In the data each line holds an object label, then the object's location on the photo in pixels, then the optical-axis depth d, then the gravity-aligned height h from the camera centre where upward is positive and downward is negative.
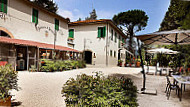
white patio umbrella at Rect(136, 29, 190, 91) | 5.06 +0.91
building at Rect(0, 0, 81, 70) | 8.91 +2.38
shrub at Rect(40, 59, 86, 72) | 9.81 -0.81
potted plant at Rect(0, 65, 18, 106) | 2.51 -0.57
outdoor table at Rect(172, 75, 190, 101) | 3.92 -0.77
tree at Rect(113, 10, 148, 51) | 26.02 +8.10
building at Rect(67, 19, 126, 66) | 16.42 +2.52
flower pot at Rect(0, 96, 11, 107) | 2.52 -1.00
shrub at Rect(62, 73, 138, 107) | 2.14 -0.69
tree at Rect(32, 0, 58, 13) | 23.11 +10.47
